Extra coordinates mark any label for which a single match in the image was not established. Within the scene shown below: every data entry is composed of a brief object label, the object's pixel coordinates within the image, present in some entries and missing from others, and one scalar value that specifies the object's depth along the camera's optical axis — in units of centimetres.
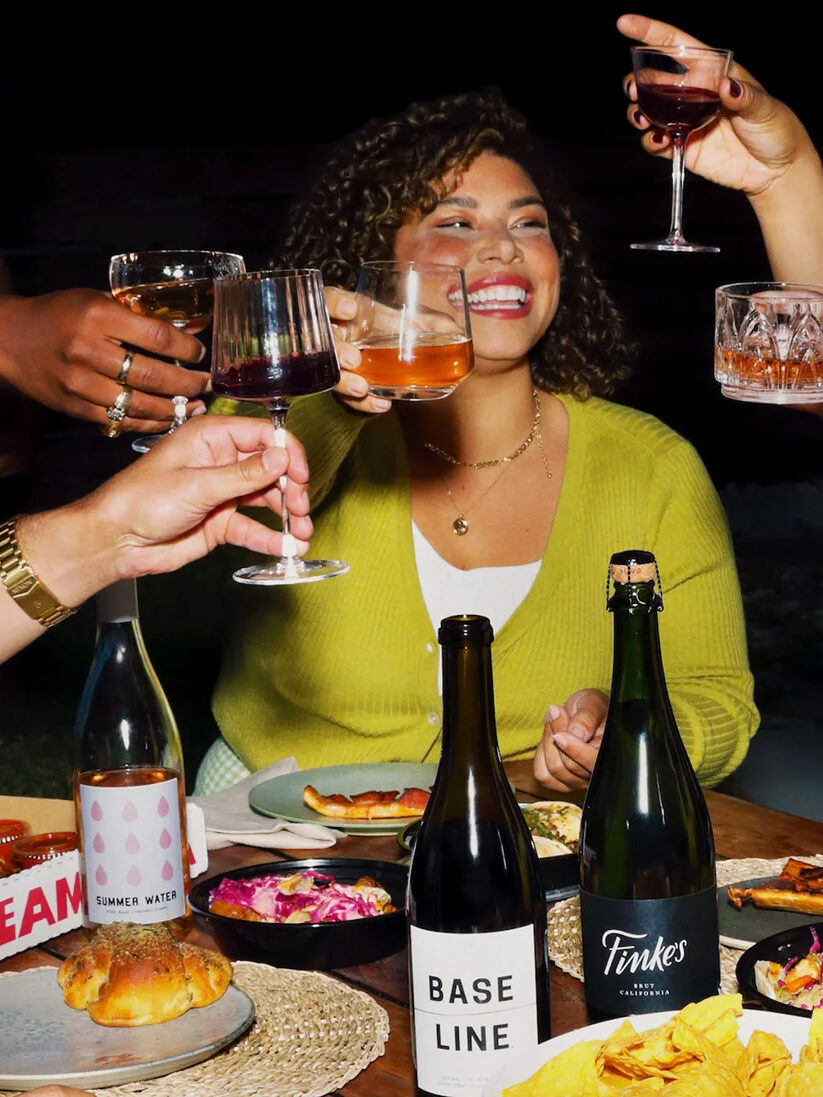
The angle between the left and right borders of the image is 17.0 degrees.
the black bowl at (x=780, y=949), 152
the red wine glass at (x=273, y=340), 174
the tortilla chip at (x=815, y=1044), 134
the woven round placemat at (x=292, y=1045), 154
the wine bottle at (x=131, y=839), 163
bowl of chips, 134
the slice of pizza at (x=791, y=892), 171
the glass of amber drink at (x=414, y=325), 183
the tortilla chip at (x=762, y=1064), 134
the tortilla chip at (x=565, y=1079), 135
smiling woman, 260
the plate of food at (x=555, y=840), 175
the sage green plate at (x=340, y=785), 195
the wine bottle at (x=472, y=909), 146
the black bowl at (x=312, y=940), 167
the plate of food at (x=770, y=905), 169
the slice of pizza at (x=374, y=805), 196
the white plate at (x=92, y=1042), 153
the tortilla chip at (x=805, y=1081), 132
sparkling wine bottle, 157
